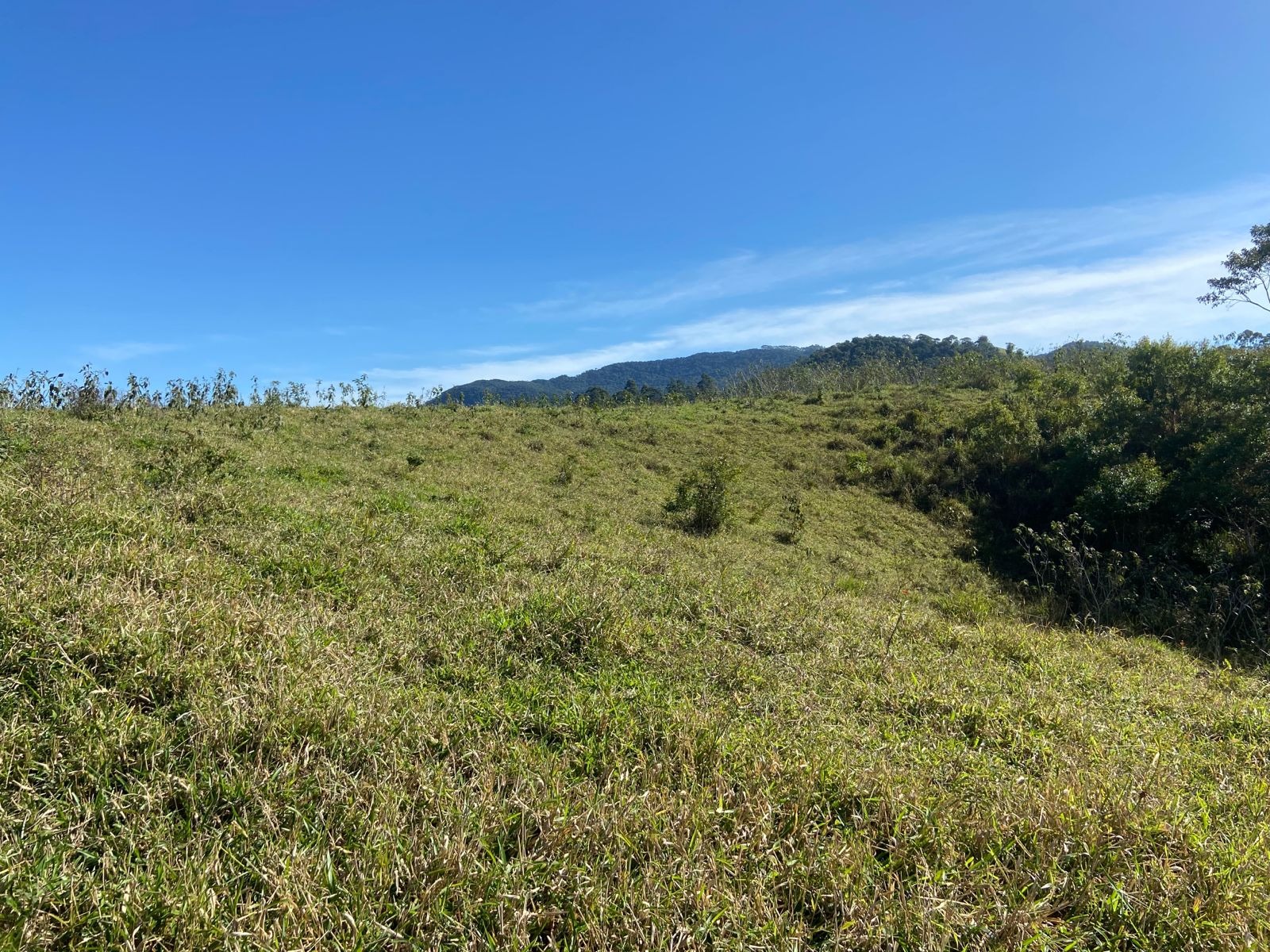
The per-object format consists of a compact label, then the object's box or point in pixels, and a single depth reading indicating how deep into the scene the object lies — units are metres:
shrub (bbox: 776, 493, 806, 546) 15.01
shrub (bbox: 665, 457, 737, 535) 14.28
